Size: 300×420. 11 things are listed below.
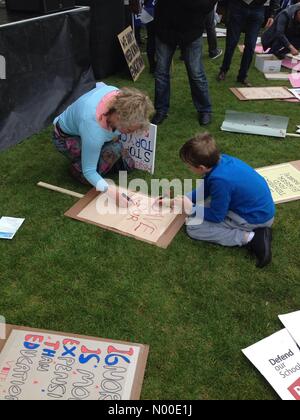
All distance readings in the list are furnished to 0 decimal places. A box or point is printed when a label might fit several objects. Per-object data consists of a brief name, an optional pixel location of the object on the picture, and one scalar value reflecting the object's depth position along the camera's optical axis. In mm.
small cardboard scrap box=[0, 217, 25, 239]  2301
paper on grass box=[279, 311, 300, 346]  1739
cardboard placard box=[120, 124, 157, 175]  2746
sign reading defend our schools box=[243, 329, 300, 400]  1543
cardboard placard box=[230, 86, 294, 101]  4262
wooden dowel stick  2644
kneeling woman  2086
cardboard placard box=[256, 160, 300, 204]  2615
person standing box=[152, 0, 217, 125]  3086
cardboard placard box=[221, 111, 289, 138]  3457
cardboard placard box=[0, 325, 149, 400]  1506
